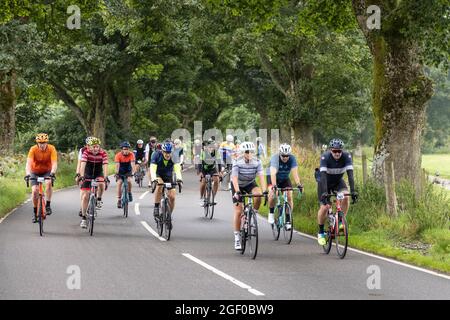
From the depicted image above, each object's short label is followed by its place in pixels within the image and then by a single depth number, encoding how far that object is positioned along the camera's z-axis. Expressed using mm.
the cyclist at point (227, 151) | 28406
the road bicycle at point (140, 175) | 31328
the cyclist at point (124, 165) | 20655
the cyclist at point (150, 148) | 27409
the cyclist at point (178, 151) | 20328
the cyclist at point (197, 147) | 32469
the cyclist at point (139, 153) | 29250
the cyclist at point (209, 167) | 21156
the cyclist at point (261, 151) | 33719
